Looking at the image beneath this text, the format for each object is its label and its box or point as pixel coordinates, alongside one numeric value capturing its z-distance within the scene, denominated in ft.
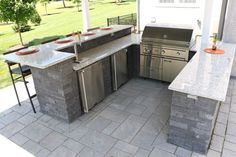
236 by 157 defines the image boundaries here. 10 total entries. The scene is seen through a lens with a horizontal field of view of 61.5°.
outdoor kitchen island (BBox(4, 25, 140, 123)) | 8.55
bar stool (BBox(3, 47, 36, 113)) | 10.16
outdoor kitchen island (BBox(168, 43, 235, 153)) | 6.65
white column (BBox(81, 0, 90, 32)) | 16.16
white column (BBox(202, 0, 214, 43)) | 12.69
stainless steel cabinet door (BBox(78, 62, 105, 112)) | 9.66
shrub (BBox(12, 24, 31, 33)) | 31.05
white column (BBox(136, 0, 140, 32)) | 18.19
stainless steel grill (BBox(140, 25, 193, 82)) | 11.53
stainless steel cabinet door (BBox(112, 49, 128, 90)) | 11.78
